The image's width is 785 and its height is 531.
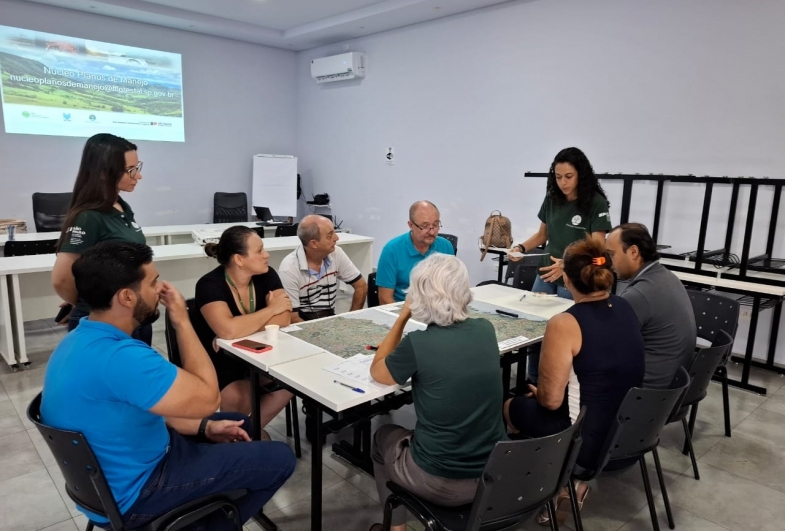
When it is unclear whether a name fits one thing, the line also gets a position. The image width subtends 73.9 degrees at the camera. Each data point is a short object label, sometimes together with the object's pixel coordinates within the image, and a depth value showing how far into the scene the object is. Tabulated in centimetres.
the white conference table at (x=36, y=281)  369
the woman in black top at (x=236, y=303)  224
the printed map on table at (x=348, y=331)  223
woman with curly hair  311
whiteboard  788
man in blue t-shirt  133
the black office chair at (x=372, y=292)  336
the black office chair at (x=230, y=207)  734
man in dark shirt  219
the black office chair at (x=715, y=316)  287
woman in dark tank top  182
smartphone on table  212
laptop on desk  680
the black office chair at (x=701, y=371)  226
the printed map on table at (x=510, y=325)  236
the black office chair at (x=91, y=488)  132
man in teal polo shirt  310
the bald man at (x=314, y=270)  284
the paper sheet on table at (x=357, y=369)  186
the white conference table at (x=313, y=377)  174
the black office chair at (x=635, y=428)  179
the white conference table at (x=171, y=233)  570
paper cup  226
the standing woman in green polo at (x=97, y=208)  217
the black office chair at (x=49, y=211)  549
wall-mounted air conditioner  700
